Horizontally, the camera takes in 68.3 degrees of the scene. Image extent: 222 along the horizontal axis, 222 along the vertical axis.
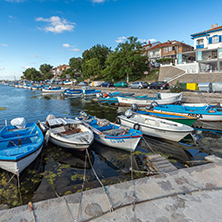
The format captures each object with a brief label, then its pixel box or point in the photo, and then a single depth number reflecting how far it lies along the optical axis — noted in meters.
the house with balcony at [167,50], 46.88
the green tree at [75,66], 75.12
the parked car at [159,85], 30.22
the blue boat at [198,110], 13.70
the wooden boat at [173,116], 12.01
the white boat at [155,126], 9.98
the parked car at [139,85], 33.75
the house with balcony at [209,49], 34.47
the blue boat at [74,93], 39.56
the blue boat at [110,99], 28.52
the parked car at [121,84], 39.50
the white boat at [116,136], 8.82
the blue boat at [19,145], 6.57
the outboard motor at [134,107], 15.02
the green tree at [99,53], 66.25
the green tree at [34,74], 118.01
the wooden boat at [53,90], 49.77
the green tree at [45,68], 119.12
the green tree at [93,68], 59.01
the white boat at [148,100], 20.86
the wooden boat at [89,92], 37.67
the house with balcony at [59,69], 120.23
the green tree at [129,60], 43.34
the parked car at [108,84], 43.41
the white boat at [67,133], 8.64
